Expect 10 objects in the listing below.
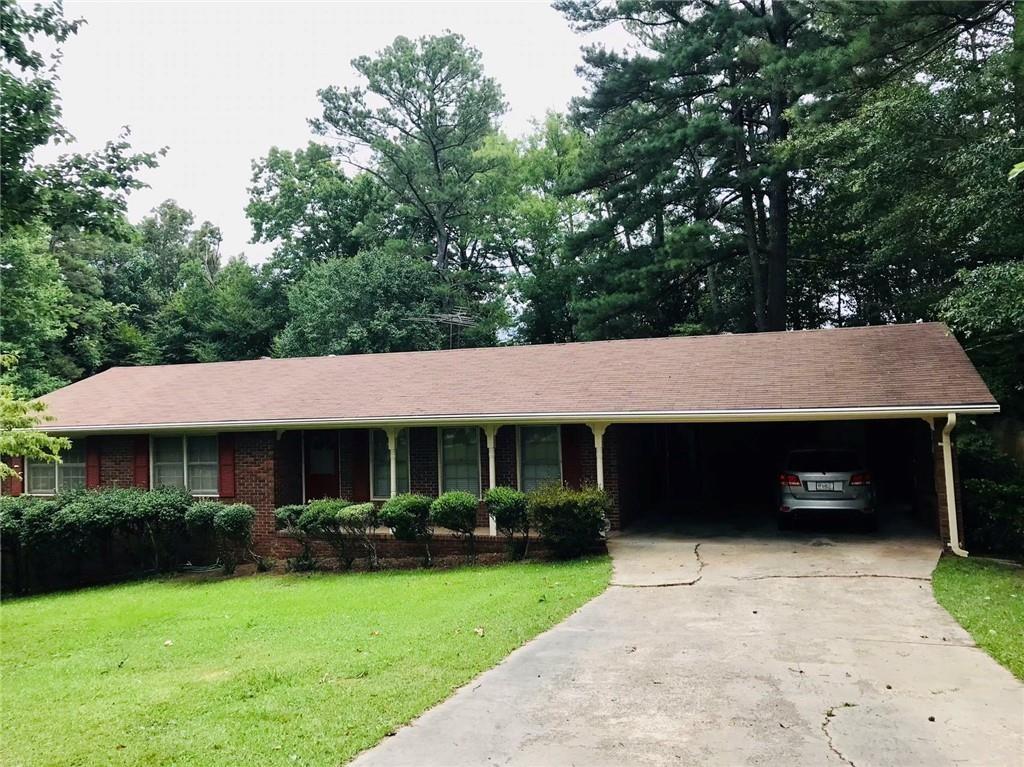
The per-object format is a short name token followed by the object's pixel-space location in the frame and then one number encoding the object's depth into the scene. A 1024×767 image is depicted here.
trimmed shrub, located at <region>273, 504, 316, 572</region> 13.45
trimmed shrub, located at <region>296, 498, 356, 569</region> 12.99
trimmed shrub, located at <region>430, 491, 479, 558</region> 12.29
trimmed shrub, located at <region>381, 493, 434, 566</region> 12.58
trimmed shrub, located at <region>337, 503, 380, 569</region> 12.83
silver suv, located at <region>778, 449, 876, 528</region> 12.12
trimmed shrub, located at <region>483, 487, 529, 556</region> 12.05
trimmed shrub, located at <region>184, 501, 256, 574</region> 13.33
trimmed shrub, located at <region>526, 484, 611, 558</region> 11.55
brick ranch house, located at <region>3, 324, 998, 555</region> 12.20
